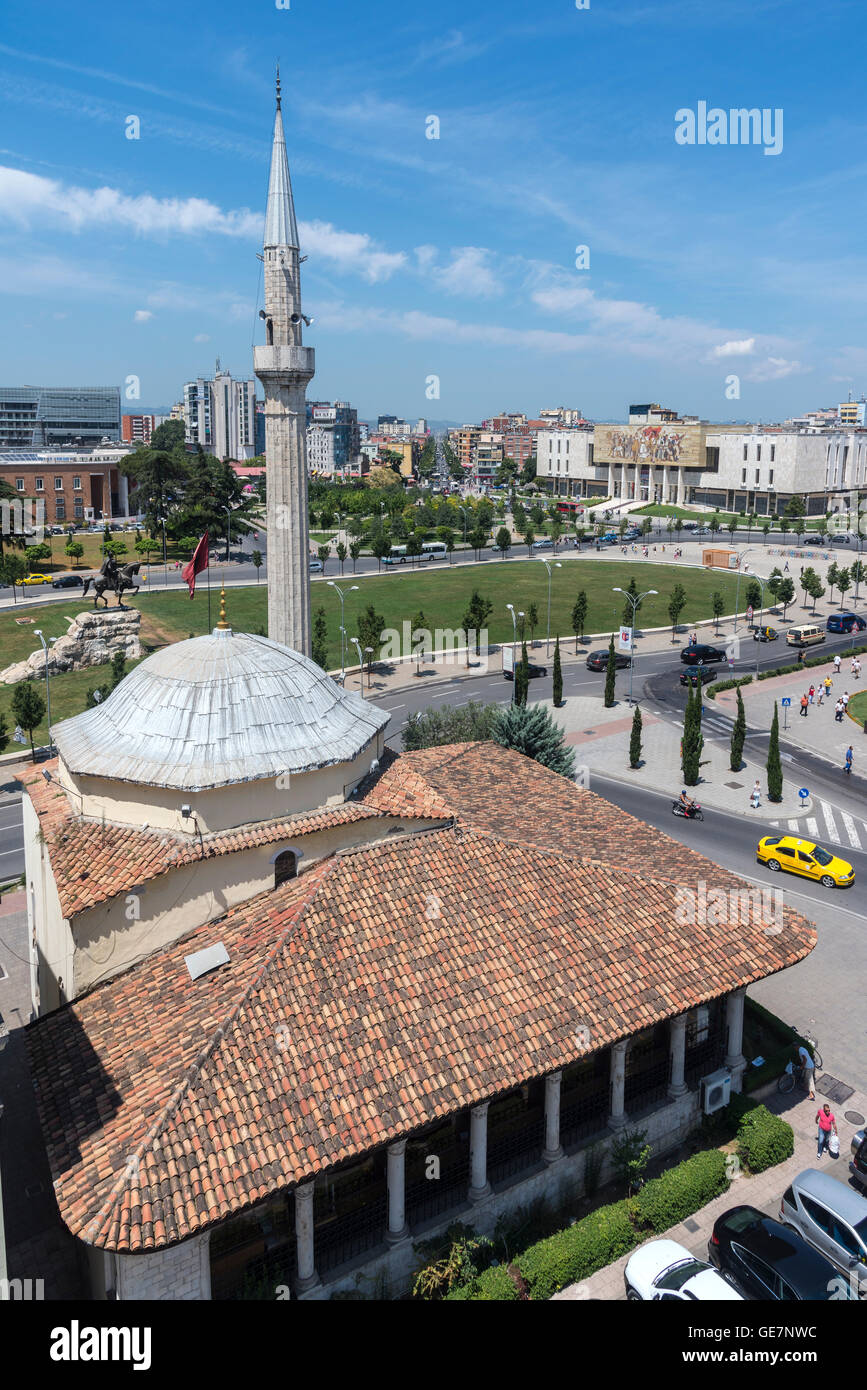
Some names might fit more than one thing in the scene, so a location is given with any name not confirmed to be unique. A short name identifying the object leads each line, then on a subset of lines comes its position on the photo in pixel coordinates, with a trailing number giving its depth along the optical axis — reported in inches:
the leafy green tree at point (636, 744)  2021.4
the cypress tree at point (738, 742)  1974.7
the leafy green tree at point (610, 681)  2472.9
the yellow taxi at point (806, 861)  1472.7
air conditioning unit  933.2
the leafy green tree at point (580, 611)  3097.9
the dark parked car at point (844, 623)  3356.3
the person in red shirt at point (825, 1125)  922.7
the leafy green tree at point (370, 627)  2687.0
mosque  658.2
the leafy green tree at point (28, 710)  1959.9
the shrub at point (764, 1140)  907.4
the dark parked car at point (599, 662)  2861.7
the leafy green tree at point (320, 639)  2418.6
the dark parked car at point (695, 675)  2688.5
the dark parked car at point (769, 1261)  746.8
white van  3134.8
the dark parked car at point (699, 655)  2935.5
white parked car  735.1
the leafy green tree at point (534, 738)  1622.8
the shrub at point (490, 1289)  722.2
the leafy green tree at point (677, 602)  3235.7
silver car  790.5
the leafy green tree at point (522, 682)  2063.2
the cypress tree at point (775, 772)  1835.6
